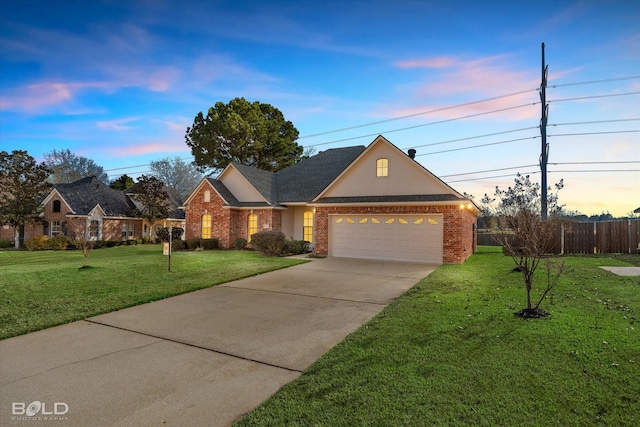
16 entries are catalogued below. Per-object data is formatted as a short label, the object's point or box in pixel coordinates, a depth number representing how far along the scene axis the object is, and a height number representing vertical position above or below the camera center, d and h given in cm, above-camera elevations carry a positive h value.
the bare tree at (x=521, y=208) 875 +34
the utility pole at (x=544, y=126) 2238 +648
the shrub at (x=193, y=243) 2084 -173
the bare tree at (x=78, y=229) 1361 -94
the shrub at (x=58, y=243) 2277 -193
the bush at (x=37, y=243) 2252 -194
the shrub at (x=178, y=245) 2067 -184
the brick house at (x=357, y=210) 1507 +39
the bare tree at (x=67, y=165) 4681 +747
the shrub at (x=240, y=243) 2020 -166
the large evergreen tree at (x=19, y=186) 2348 +217
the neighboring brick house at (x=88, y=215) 2669 +6
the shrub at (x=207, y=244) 2048 -175
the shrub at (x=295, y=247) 1750 -165
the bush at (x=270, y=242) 1675 -131
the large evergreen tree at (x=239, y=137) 3275 +830
